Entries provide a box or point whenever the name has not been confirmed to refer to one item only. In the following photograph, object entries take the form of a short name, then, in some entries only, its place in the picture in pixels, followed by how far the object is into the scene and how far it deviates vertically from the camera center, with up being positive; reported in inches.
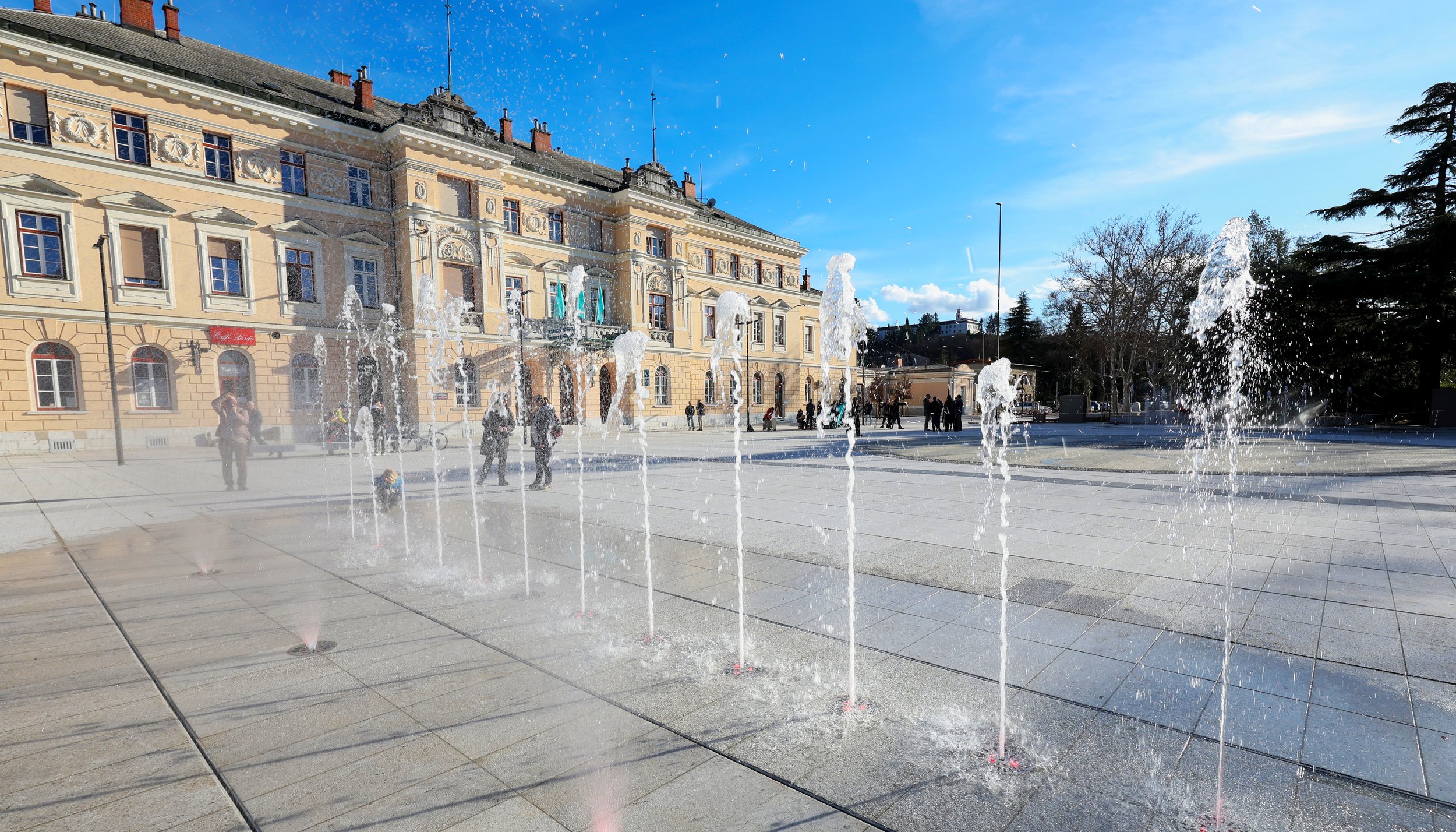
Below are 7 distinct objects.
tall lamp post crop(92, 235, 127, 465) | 690.9 +80.6
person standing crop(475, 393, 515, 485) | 472.4 -24.8
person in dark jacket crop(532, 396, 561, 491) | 454.3 -26.6
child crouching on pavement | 352.5 -47.9
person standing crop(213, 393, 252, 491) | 459.8 -17.8
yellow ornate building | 775.7 +267.6
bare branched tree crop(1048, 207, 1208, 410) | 1291.8 +183.1
